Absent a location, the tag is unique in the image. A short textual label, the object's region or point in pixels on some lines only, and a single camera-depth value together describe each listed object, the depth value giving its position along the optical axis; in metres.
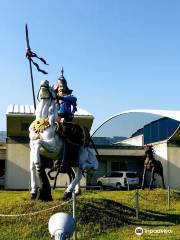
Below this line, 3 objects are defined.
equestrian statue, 6.89
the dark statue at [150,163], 13.23
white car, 19.25
